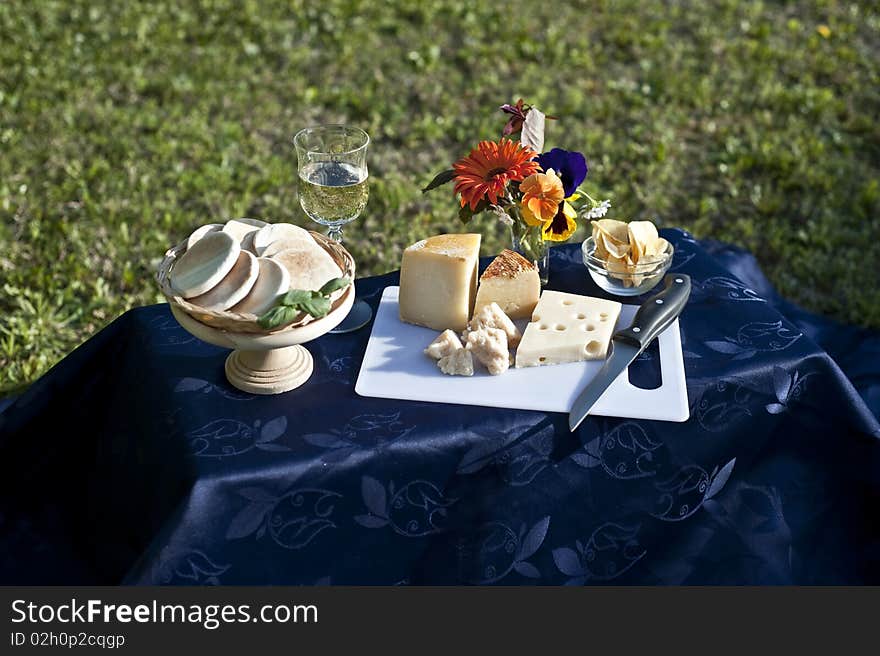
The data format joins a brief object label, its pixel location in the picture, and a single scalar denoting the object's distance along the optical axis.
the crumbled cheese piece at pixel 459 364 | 2.08
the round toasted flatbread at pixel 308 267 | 1.92
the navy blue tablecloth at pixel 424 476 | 1.94
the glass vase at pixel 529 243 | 2.29
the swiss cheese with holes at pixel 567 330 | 2.11
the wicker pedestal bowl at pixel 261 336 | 1.85
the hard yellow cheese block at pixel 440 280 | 2.16
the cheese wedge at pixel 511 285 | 2.21
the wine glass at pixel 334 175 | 2.21
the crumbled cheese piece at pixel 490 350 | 2.07
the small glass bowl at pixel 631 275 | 2.34
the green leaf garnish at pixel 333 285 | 1.89
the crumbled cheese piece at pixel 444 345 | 2.10
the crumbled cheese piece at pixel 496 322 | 2.15
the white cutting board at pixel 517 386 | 2.03
